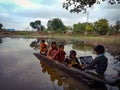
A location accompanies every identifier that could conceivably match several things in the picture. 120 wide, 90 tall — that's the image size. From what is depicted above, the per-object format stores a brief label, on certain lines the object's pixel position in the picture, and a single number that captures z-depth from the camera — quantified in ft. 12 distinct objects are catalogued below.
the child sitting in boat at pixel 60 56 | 17.18
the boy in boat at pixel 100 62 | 11.12
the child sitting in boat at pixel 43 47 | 23.26
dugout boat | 10.52
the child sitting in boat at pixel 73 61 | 14.42
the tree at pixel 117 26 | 84.94
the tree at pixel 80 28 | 125.80
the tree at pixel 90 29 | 109.55
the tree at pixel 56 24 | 128.74
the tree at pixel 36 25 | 166.46
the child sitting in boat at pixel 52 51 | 18.79
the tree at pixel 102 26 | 96.13
